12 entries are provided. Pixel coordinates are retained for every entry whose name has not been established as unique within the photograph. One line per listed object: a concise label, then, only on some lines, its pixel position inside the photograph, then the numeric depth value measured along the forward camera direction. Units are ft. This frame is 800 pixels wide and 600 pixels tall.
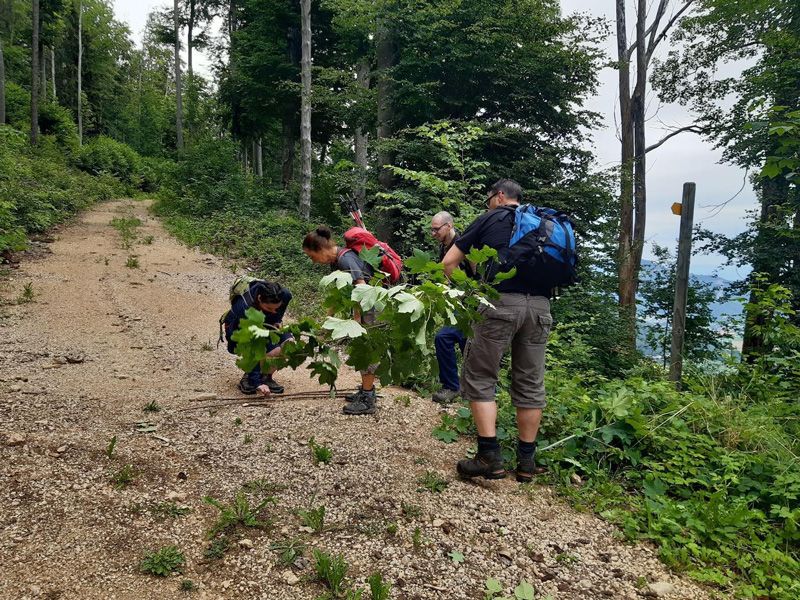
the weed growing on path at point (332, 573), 7.46
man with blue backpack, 9.84
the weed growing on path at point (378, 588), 7.22
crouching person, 14.85
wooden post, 14.61
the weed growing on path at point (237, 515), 8.68
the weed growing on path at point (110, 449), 10.63
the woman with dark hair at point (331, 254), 12.83
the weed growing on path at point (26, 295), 23.82
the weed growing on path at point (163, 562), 7.55
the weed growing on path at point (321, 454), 11.39
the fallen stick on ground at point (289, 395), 15.16
